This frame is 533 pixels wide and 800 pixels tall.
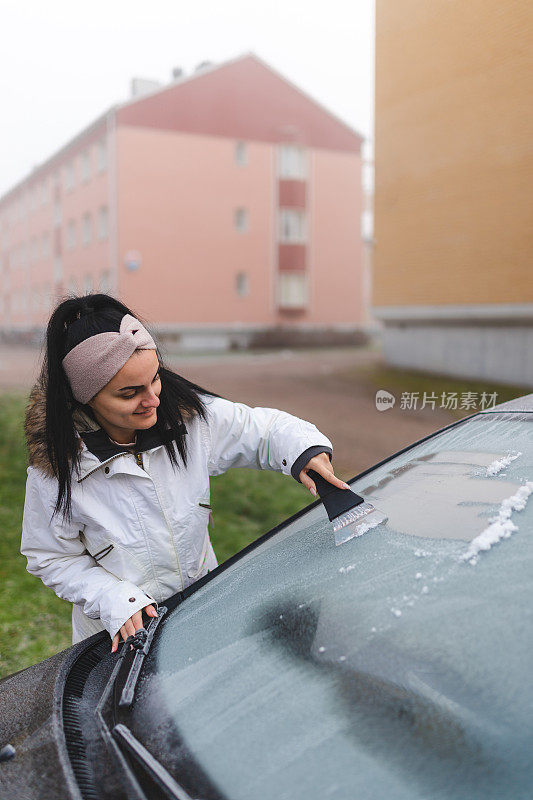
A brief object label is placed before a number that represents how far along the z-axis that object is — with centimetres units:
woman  106
